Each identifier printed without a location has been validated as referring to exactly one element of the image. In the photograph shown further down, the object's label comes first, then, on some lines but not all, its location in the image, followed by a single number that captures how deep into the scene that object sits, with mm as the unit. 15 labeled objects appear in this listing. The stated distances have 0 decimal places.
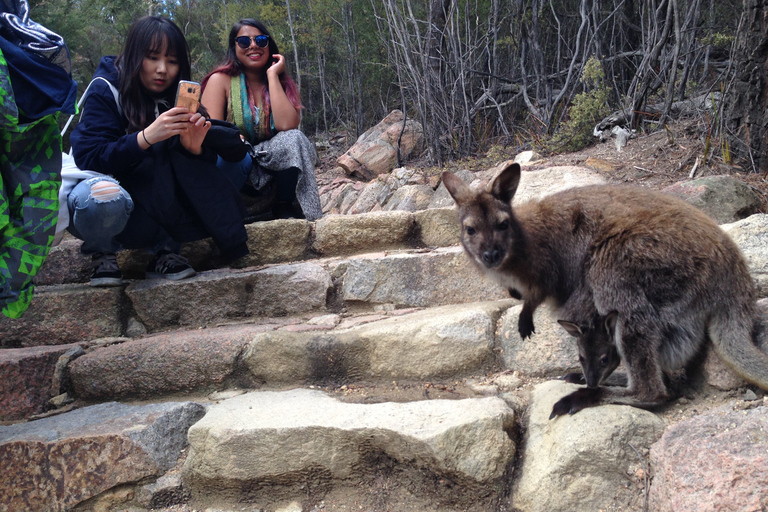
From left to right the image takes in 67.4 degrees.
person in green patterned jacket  2465
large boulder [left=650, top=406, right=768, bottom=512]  1953
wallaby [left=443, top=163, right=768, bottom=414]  2406
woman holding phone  3484
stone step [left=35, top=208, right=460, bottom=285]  4430
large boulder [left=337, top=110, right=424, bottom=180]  9086
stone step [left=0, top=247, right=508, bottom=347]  3746
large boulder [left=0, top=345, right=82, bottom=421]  3148
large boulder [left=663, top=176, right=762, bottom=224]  3836
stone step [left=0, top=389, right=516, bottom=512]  2533
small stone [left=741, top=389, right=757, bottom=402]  2342
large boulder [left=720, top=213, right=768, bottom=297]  2938
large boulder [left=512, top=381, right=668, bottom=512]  2303
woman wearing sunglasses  4656
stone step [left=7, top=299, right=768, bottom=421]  3117
